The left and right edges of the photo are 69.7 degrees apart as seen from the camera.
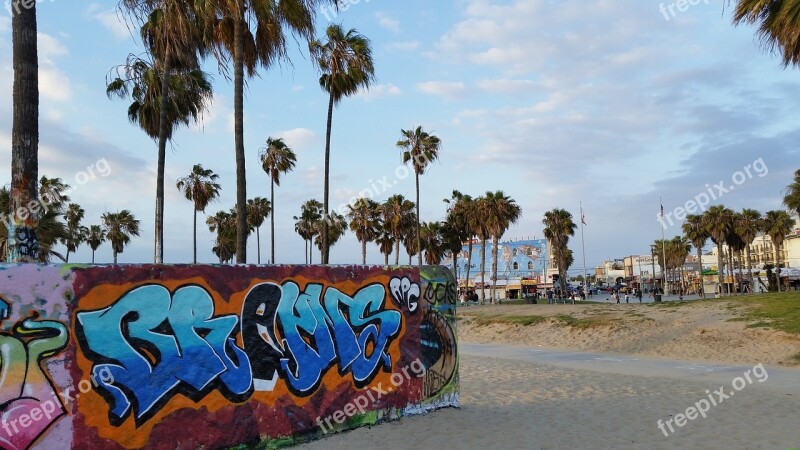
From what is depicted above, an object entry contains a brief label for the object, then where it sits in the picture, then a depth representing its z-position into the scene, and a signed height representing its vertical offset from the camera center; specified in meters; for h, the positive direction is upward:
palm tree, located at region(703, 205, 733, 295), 58.97 +4.45
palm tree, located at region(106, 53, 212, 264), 19.78 +6.65
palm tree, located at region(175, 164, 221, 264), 46.09 +7.33
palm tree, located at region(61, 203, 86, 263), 50.84 +5.58
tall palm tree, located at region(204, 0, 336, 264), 14.60 +6.48
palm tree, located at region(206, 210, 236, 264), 64.42 +5.22
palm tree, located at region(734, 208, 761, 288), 60.69 +4.50
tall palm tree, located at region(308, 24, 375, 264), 24.88 +9.28
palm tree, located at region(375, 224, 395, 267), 56.75 +3.30
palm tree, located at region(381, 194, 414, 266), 53.37 +5.56
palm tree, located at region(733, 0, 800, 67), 13.47 +5.90
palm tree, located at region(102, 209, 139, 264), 57.19 +5.42
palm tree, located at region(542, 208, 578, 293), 62.94 +4.77
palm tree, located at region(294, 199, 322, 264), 61.25 +6.01
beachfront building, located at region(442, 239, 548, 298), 111.62 +1.83
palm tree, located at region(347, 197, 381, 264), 55.34 +5.58
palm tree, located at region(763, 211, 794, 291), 58.66 +4.00
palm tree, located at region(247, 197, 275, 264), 60.06 +7.00
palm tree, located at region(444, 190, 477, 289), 55.11 +5.78
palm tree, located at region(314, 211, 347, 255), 60.71 +5.11
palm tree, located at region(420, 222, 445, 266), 56.97 +3.39
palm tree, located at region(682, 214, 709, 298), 64.58 +3.98
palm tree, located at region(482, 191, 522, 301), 52.97 +5.37
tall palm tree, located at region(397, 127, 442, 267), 42.94 +9.46
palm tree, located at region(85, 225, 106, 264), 59.53 +4.85
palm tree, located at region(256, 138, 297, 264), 42.47 +8.72
